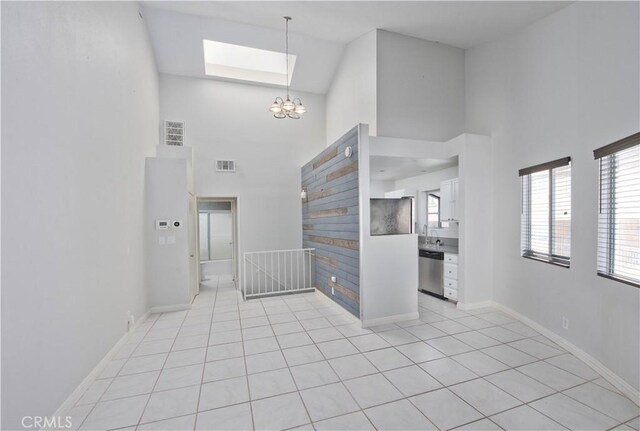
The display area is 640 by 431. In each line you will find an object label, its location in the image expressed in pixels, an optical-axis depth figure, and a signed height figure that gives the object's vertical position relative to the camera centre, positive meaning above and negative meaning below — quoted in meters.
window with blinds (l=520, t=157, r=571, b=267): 3.19 -0.02
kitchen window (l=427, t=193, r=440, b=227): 5.80 +0.03
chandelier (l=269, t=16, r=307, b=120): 4.79 +1.91
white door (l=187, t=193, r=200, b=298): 5.13 -0.75
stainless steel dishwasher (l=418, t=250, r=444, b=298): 4.86 -1.17
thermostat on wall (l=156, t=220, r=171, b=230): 4.46 -0.18
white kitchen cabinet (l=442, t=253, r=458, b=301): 4.48 -1.14
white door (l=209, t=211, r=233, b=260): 8.88 -0.71
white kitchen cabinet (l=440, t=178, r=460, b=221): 4.85 +0.22
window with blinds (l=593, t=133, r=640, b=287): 2.27 -0.01
